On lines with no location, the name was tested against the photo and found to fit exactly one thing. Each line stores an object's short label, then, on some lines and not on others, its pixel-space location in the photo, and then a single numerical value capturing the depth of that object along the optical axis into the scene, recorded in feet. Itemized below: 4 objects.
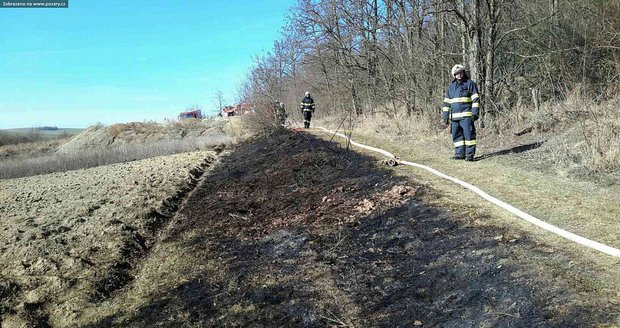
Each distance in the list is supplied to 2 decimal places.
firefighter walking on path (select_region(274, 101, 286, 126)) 69.10
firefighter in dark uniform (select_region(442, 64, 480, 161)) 28.25
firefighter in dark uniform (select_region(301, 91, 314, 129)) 69.92
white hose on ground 13.27
